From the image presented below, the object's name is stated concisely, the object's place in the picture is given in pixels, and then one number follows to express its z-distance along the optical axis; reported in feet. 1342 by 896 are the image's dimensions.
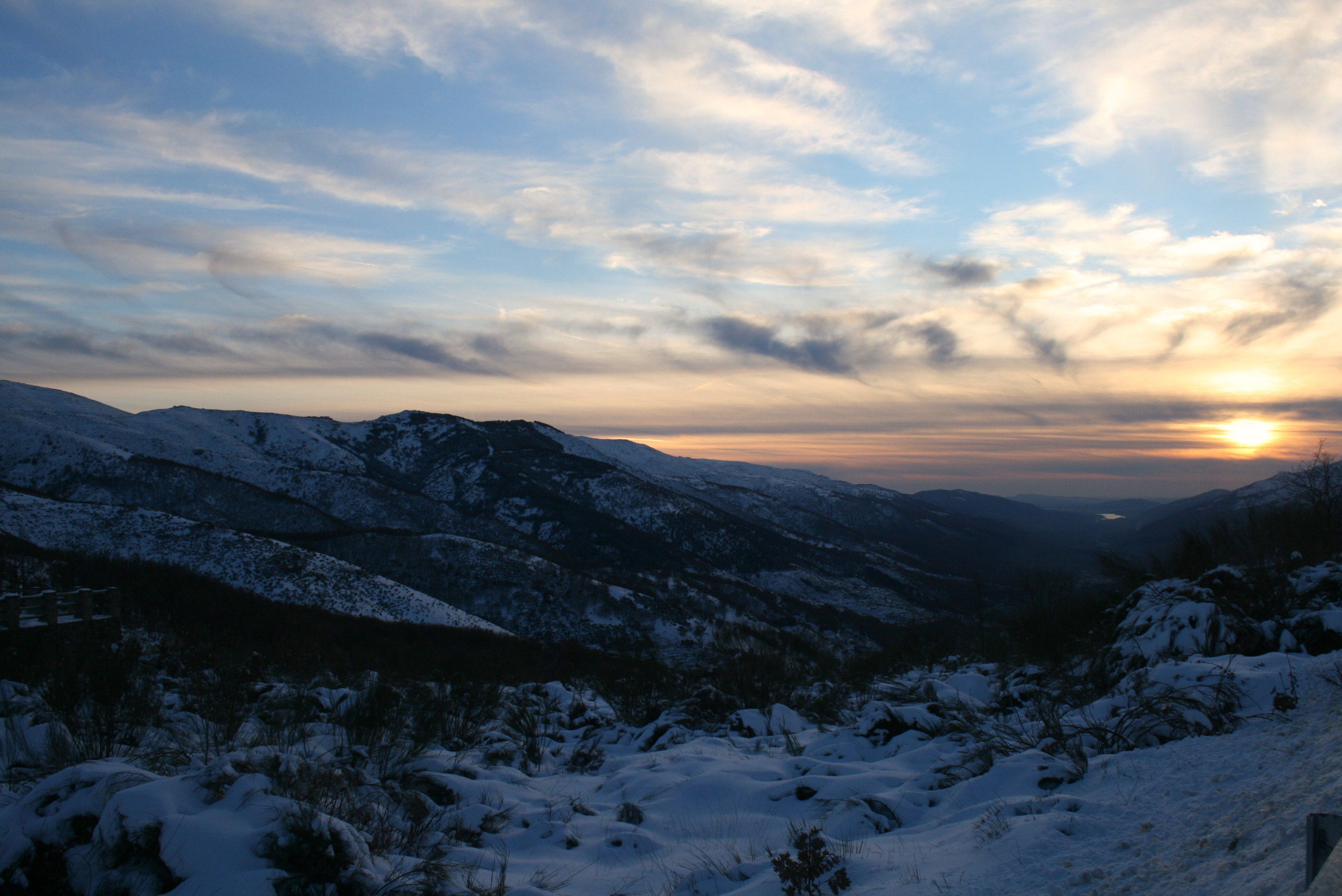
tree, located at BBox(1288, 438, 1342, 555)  45.11
